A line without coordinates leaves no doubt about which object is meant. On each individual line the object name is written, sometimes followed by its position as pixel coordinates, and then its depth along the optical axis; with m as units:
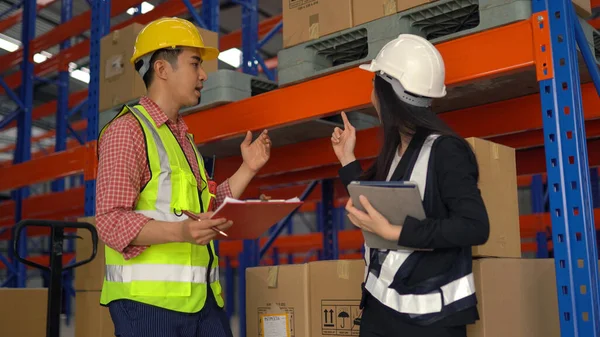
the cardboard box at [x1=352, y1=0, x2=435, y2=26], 2.76
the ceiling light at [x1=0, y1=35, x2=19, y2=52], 14.70
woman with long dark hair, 1.87
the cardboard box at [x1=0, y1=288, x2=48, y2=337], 4.65
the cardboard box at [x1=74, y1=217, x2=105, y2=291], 3.86
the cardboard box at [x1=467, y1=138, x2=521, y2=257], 2.56
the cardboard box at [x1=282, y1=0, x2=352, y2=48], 3.02
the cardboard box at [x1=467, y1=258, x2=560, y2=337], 2.39
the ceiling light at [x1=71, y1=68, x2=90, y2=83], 16.89
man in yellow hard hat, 2.18
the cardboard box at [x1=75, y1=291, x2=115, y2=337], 3.79
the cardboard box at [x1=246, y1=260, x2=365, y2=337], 2.83
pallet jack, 3.03
